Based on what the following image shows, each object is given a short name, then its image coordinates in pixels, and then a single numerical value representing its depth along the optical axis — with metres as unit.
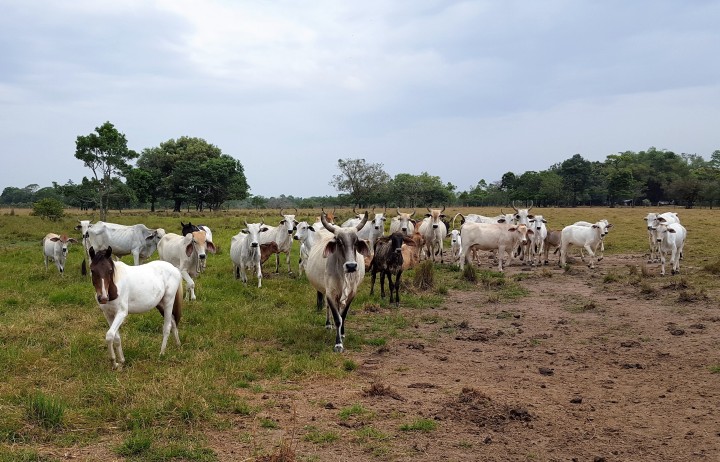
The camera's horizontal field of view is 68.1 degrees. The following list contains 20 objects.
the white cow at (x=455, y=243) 20.70
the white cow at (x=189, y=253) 12.04
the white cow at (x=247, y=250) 13.75
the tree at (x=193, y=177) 59.75
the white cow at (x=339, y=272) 8.83
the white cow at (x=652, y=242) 19.06
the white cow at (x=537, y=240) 19.98
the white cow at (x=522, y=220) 20.88
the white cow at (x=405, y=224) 17.41
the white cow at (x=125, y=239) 15.81
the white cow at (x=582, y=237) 18.81
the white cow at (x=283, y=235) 15.83
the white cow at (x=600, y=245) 19.15
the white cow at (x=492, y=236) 18.55
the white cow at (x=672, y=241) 16.25
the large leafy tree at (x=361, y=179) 72.75
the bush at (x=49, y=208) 32.47
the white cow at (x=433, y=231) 19.25
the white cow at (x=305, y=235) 15.08
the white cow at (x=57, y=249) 15.70
